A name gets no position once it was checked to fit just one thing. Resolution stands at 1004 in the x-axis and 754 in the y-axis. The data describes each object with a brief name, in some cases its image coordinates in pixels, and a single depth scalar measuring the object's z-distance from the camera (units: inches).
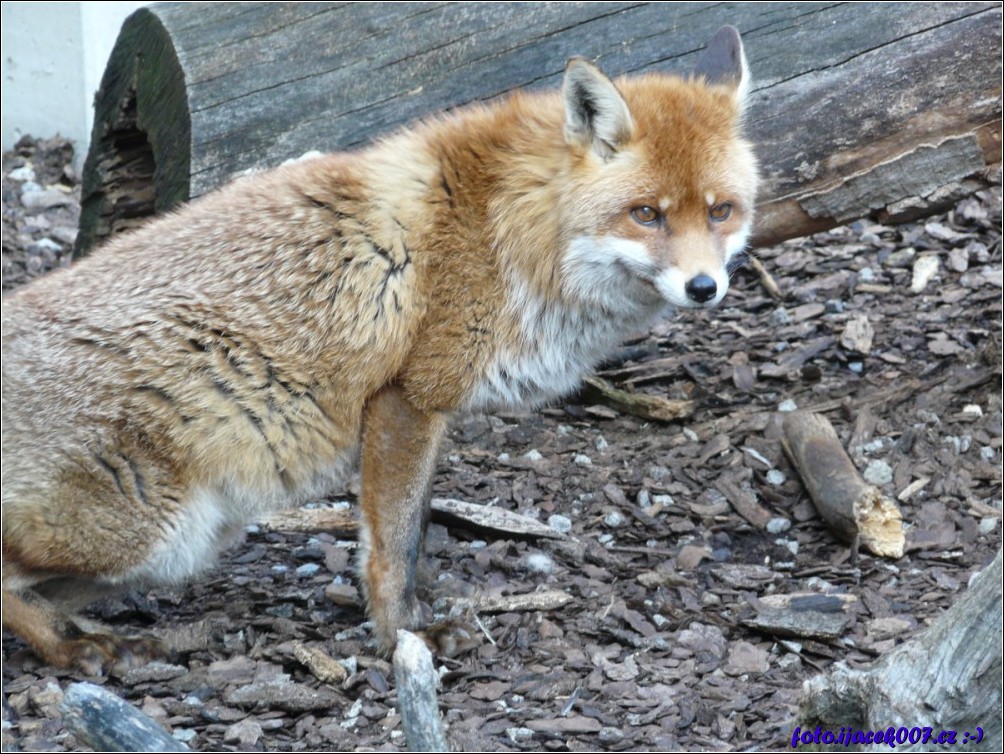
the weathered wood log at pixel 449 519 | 400.5
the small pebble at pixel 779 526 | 409.7
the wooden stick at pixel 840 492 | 386.6
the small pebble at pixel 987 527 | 394.6
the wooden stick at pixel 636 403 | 470.6
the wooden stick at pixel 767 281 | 555.8
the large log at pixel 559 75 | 418.9
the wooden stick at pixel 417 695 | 204.2
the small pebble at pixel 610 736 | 285.1
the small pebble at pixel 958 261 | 541.3
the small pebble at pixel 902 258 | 560.1
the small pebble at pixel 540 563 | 385.1
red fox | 314.3
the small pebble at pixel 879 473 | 424.5
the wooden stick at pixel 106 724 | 208.4
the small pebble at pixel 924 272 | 538.3
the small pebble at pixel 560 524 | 413.7
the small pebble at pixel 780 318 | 533.0
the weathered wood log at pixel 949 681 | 216.5
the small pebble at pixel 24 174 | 664.4
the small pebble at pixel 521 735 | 286.5
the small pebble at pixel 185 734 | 289.4
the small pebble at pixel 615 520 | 414.9
